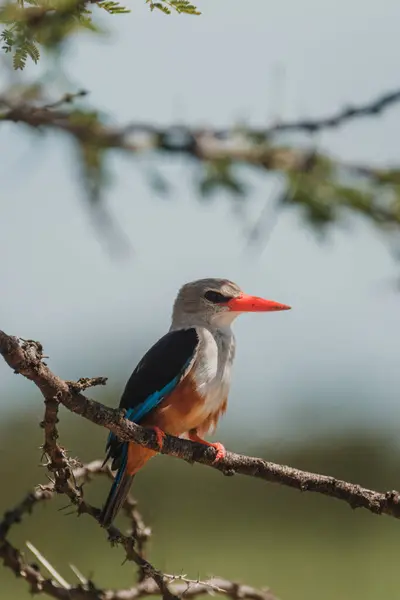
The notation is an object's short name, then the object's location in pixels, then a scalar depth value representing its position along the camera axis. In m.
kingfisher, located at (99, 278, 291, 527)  7.54
